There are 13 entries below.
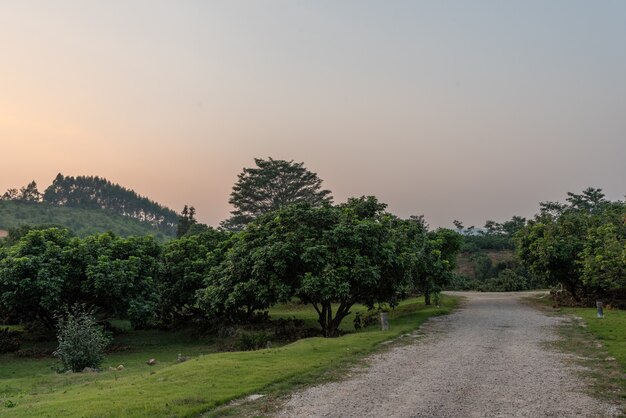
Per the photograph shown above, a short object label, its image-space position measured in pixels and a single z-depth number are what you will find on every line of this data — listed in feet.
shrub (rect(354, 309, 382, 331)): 100.86
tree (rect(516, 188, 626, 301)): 98.38
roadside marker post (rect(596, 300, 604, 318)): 93.43
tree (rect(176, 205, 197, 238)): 272.25
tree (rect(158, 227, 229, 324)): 112.37
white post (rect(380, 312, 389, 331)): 83.54
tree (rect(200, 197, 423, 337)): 79.05
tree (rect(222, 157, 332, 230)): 262.88
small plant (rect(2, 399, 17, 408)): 42.19
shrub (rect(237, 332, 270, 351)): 84.12
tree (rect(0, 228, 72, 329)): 86.63
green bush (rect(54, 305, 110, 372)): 68.23
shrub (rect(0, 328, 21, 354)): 94.22
